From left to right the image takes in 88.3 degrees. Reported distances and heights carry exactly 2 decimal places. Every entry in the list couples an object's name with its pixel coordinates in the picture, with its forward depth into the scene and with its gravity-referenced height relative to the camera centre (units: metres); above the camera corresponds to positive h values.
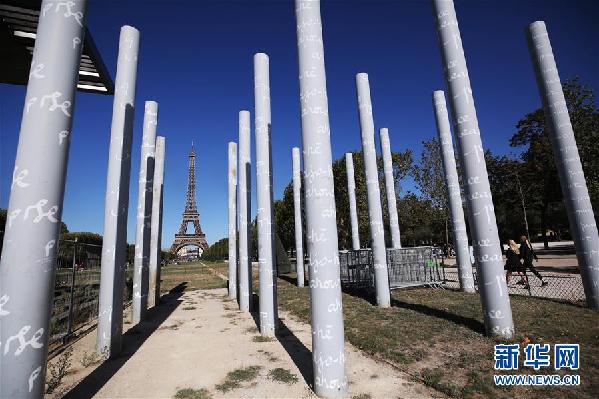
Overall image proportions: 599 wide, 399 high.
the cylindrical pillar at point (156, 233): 13.39 +1.34
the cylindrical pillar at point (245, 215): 11.02 +1.53
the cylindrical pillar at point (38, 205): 2.86 +0.64
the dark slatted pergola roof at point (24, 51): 6.62 +5.57
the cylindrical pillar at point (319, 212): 4.52 +0.66
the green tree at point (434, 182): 27.94 +6.11
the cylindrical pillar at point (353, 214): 20.44 +2.52
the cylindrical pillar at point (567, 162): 8.73 +2.38
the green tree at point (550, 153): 19.02 +7.34
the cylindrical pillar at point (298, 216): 18.08 +2.38
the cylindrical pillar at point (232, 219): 14.29 +1.87
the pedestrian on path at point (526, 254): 12.01 -0.40
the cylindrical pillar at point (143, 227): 10.00 +1.19
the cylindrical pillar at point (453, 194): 12.84 +2.28
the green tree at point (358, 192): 32.28 +6.59
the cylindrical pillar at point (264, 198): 8.20 +1.65
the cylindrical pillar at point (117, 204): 6.67 +1.39
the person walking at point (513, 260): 11.98 -0.61
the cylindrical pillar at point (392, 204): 16.34 +2.42
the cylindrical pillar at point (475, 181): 6.78 +1.54
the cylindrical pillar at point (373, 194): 10.88 +2.16
